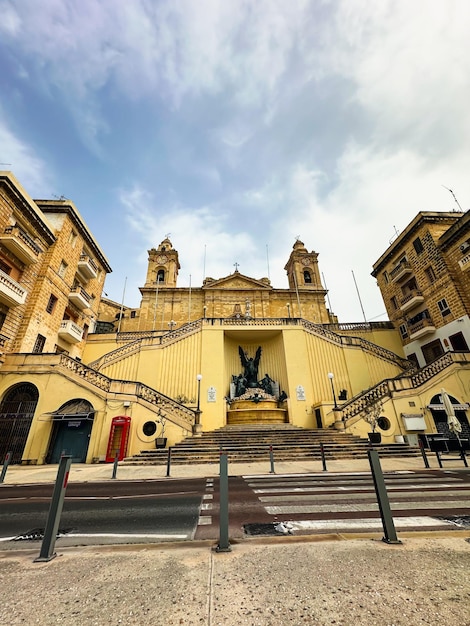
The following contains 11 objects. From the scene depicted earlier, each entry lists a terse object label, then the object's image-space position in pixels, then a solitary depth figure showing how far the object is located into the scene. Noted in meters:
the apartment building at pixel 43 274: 18.36
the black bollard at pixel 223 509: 3.13
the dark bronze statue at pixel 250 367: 24.62
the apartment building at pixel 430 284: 22.81
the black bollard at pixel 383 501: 3.20
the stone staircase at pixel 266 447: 13.90
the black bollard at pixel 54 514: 3.08
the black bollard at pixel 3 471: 9.56
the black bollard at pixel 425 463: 10.37
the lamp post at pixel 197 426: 16.92
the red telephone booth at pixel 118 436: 14.88
